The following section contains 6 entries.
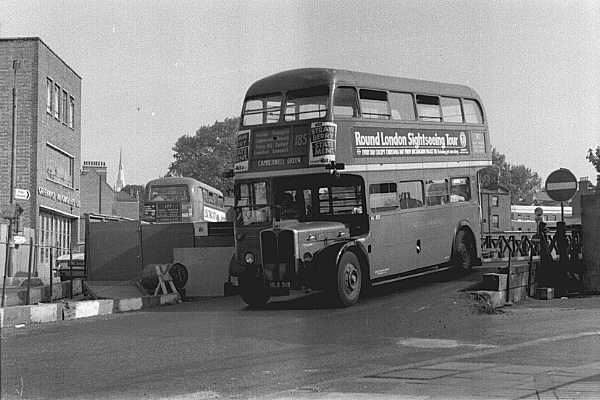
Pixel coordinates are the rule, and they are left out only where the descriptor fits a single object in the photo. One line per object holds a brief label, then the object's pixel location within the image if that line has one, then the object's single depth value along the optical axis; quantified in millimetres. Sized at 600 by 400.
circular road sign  14984
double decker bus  14336
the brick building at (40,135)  33469
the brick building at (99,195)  62188
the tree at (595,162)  50219
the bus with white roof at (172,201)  33469
